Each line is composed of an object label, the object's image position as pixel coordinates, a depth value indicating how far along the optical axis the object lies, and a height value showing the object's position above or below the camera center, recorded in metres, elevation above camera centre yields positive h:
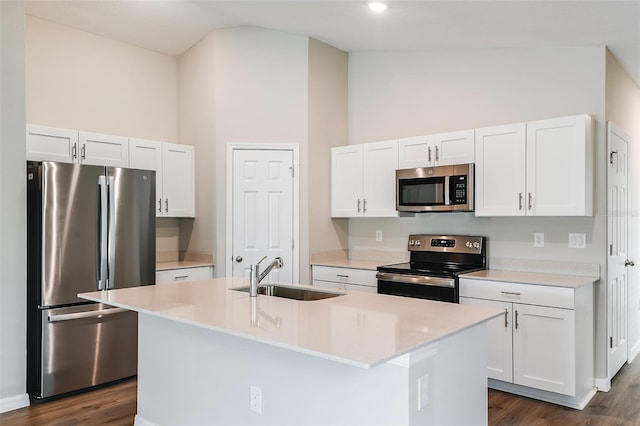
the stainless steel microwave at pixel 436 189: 3.90 +0.21
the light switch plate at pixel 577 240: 3.67 -0.21
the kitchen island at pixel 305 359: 1.74 -0.66
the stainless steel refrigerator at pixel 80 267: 3.45 -0.43
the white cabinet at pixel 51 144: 3.77 +0.56
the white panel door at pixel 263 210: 4.65 +0.03
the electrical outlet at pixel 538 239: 3.86 -0.21
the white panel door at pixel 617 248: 3.68 -0.28
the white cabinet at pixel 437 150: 3.96 +0.56
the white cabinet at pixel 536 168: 3.42 +0.34
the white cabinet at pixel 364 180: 4.49 +0.33
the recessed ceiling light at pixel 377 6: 3.45 +1.54
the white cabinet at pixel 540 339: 3.24 -0.90
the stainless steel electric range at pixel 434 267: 3.73 -0.48
